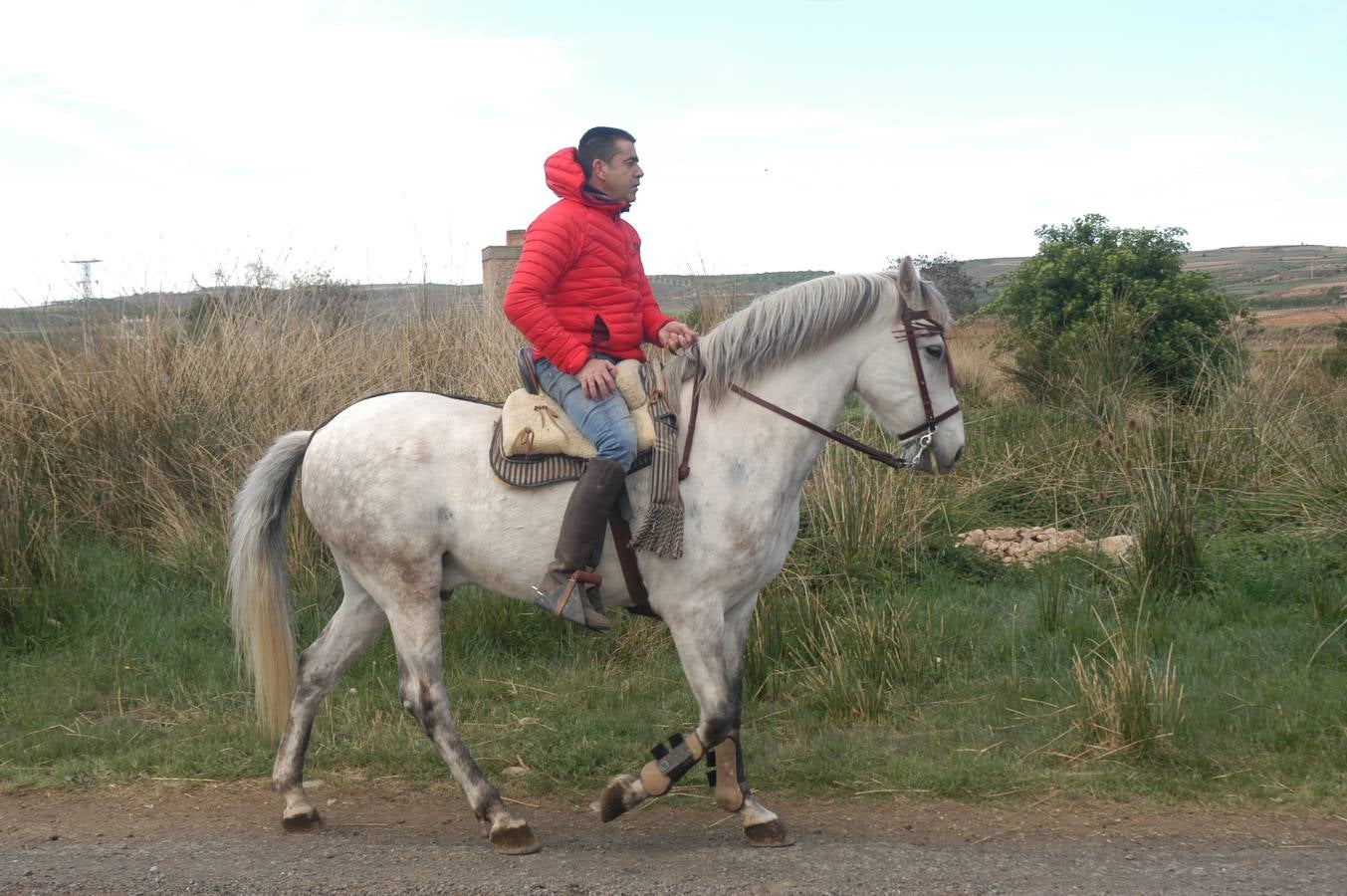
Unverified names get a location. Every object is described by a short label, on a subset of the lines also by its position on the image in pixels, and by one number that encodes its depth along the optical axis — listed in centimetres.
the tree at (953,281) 2387
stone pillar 1270
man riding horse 435
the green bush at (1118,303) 1102
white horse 442
